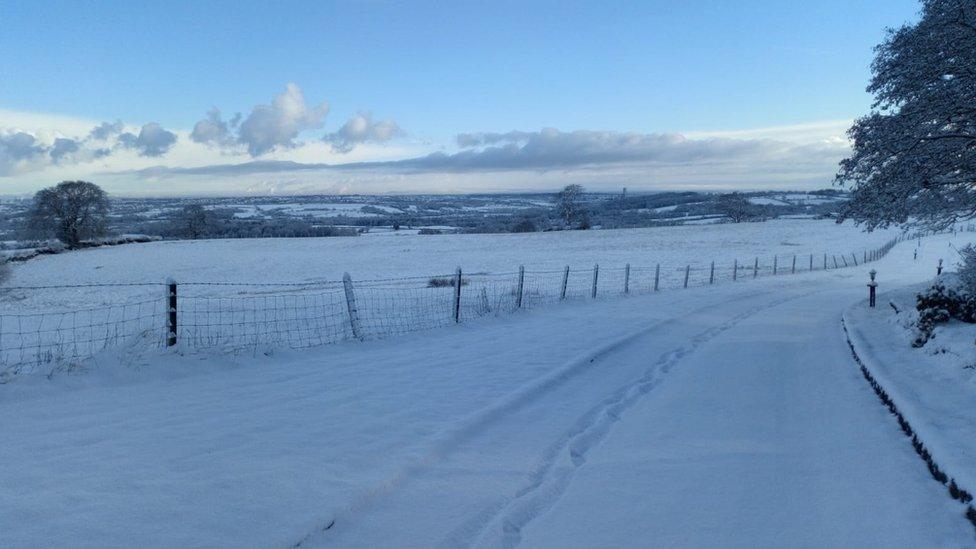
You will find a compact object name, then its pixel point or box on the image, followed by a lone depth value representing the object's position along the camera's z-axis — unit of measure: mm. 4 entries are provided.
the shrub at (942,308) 10633
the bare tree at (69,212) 58125
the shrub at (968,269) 11047
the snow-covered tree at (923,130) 12500
